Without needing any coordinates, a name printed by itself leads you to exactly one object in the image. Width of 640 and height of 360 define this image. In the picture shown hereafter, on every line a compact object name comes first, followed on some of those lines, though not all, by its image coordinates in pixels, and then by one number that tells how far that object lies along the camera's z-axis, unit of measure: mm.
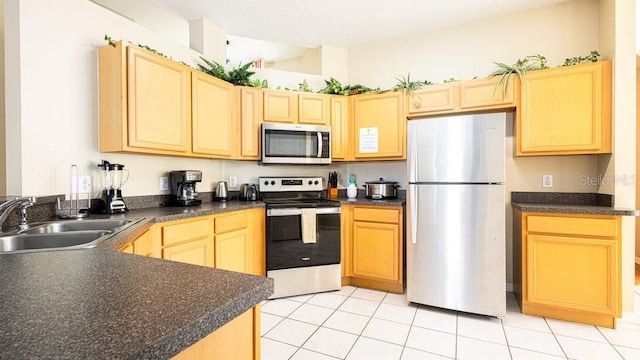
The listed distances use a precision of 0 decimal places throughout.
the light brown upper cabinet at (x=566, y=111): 2404
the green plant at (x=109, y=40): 2126
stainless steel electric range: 2863
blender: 2133
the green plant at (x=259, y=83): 3129
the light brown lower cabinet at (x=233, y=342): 638
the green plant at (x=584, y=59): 2547
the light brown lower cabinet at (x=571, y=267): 2211
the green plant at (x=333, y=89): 3394
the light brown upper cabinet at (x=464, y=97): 2660
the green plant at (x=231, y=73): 2934
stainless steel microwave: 3107
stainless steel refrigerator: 2393
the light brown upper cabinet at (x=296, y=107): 3139
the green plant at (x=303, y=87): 3367
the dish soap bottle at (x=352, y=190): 3467
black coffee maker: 2635
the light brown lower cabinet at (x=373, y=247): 2930
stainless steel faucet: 1366
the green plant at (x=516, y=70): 2594
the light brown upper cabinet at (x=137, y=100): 2070
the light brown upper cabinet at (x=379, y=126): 3117
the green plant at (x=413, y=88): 3016
